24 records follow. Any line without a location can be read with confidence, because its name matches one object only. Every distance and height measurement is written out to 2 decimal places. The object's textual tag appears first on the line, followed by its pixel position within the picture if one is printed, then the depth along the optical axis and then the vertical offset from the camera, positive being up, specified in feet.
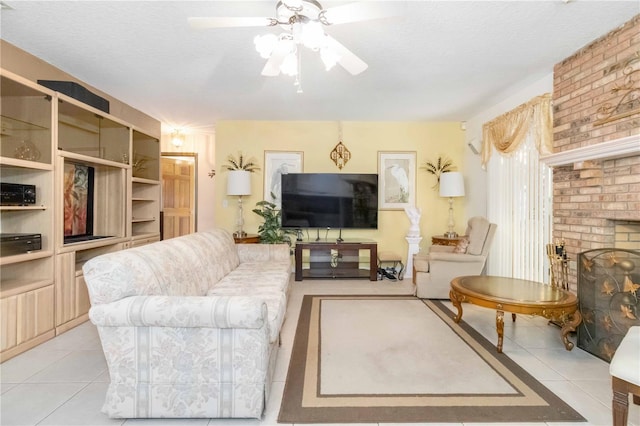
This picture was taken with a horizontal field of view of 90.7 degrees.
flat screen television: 16.16 +0.85
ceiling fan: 5.67 +3.63
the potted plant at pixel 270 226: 15.61 -0.63
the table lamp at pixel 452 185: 15.40 +1.44
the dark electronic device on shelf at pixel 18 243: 7.74 -0.79
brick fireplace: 7.23 +0.88
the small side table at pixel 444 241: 14.96 -1.27
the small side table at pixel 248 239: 15.50 -1.29
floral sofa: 5.10 -2.27
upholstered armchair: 12.05 -1.96
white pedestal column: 15.88 -1.86
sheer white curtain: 11.07 +0.13
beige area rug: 5.57 -3.45
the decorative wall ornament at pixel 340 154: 16.99 +3.21
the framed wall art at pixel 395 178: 17.04 +1.95
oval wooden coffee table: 7.49 -2.09
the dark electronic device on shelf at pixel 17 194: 7.82 +0.46
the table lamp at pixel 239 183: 15.69 +1.50
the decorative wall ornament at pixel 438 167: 16.98 +2.55
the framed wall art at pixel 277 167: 16.97 +2.50
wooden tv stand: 15.29 -2.42
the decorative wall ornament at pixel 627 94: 7.49 +2.94
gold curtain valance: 10.55 +3.29
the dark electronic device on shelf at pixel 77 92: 9.14 +3.70
